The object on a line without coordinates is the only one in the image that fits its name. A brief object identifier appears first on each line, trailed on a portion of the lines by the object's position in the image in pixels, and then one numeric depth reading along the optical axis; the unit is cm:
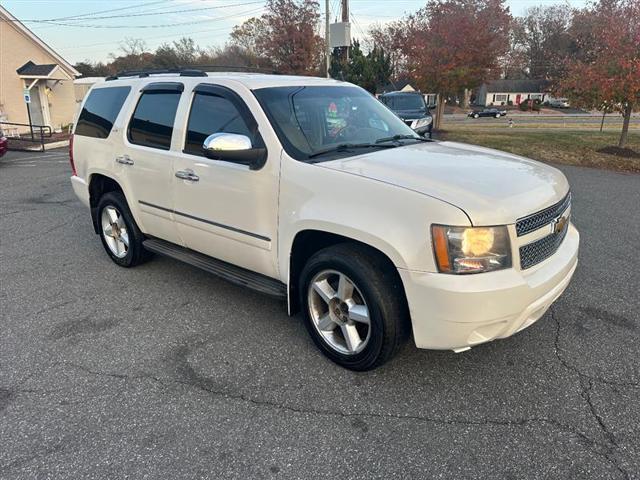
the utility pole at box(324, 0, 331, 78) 2402
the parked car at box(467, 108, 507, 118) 5662
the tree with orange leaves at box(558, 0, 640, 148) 1190
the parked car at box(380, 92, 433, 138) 1387
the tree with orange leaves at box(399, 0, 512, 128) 1819
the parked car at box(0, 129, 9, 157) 1298
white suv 256
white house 8350
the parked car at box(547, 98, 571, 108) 7214
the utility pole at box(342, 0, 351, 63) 2577
